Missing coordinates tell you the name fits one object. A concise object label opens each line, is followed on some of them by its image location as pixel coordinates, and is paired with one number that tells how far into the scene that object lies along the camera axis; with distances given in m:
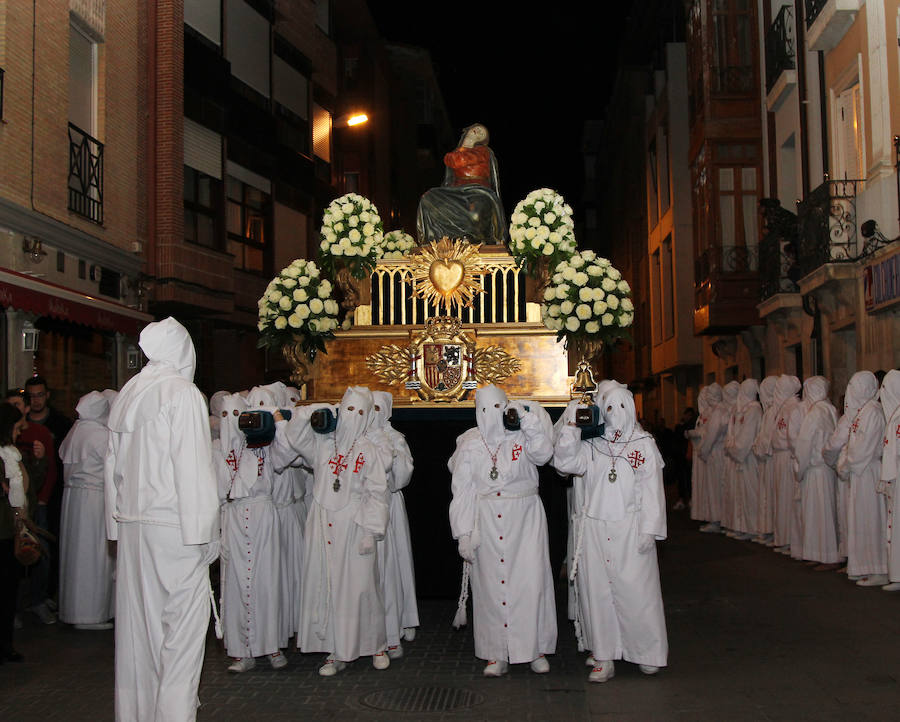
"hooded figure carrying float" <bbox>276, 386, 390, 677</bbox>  8.33
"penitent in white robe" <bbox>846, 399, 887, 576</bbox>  12.02
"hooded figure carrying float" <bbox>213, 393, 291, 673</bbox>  8.55
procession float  11.22
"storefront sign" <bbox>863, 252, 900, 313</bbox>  14.76
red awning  12.42
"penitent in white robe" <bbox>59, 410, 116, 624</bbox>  10.27
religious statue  13.21
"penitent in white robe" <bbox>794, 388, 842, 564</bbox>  13.39
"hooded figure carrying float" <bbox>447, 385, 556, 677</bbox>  8.24
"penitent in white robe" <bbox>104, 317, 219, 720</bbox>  6.12
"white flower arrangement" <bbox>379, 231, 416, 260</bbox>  13.23
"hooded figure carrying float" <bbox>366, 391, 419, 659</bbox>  8.84
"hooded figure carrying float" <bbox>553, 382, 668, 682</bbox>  8.09
